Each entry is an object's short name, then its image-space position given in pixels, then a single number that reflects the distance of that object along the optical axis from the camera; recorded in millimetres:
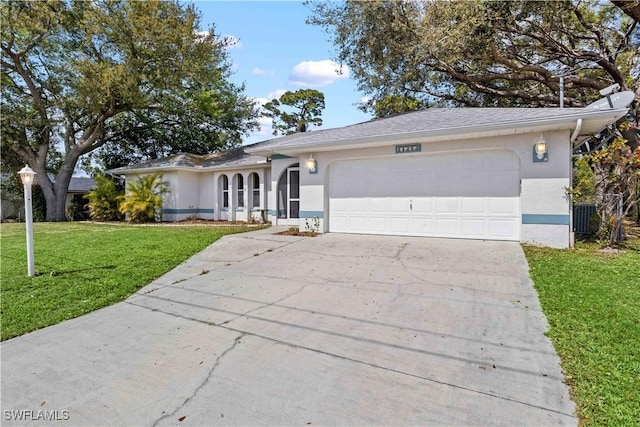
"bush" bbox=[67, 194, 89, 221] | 23297
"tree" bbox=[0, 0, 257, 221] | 16375
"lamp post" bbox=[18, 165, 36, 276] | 6562
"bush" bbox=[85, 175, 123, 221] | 18391
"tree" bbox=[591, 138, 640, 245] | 7910
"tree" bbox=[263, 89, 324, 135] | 30188
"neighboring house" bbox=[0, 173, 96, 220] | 24391
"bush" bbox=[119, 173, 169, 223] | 16094
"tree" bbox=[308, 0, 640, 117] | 11664
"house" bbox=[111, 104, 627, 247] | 7898
